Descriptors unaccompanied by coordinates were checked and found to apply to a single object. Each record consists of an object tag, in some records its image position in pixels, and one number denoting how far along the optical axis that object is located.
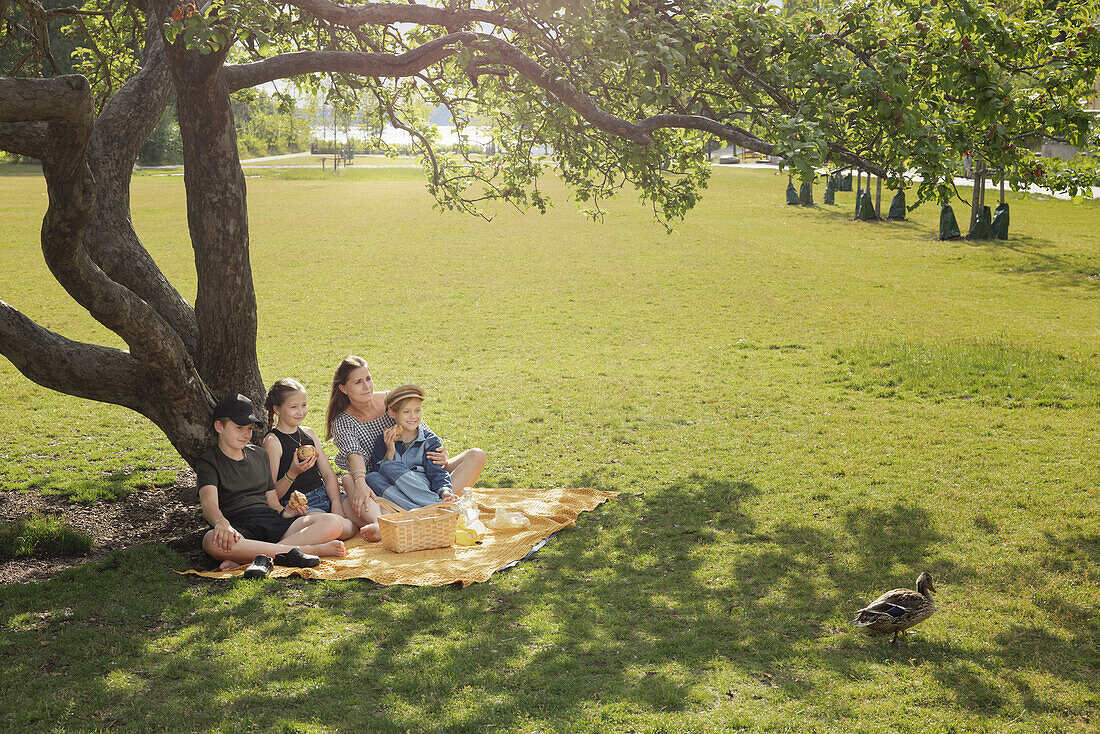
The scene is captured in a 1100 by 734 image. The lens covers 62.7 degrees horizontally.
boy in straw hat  7.21
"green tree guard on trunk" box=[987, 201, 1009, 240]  26.75
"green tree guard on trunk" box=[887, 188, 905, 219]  30.69
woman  7.08
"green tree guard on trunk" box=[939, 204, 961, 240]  26.79
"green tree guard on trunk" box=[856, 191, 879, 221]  32.16
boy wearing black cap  6.32
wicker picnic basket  6.52
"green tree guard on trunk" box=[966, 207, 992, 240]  26.78
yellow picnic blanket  6.13
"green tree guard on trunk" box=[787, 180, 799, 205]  37.81
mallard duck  4.91
